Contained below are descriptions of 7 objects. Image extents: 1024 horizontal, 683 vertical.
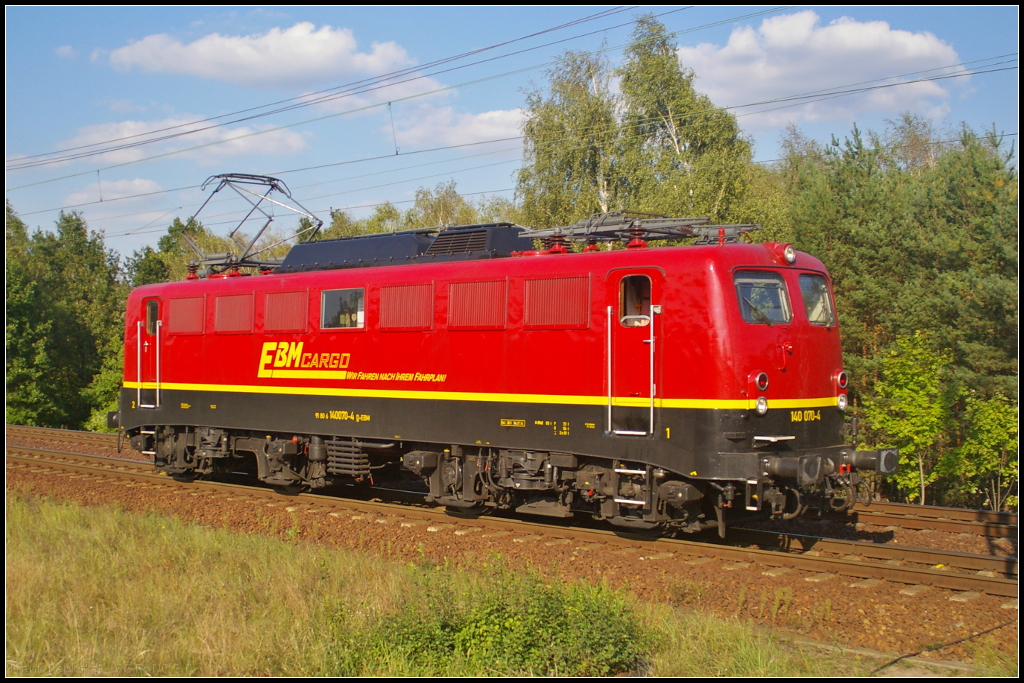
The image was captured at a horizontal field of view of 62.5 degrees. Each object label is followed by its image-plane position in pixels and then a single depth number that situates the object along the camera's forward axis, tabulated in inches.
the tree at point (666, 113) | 1406.3
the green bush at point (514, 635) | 258.4
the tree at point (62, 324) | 1341.0
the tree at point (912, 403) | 780.6
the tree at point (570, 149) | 1293.1
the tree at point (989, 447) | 778.8
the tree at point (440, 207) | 1920.5
